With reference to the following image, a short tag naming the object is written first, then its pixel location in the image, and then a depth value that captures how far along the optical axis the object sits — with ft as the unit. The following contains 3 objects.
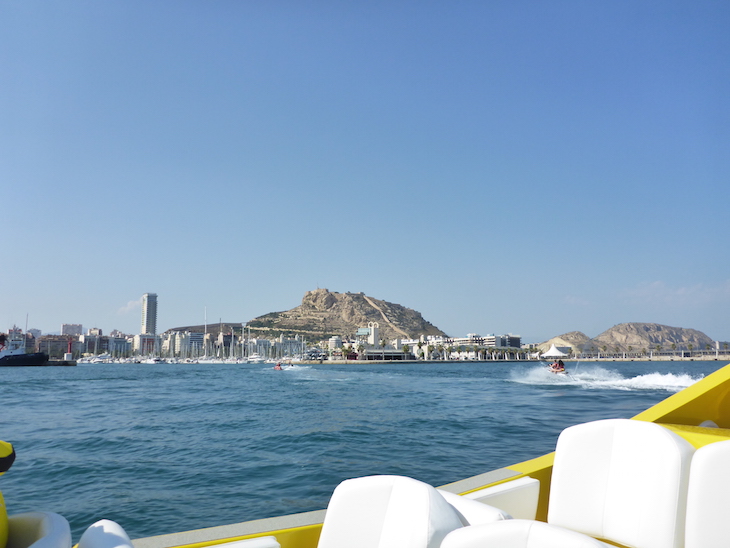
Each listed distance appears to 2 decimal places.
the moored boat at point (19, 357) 326.85
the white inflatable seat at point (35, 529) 6.95
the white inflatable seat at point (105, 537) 6.50
